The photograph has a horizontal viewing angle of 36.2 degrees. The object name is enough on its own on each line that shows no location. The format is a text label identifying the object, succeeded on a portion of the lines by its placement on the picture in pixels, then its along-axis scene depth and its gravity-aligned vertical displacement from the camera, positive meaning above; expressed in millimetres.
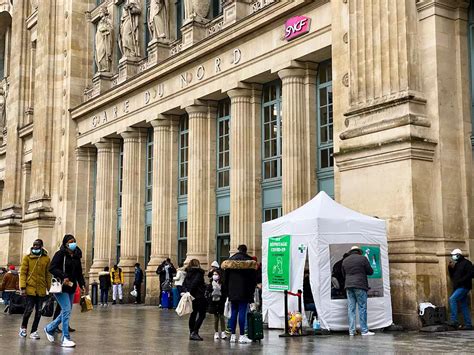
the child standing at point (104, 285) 27316 -949
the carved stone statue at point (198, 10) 24969 +8604
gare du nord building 14953 +4068
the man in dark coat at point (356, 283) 13023 -457
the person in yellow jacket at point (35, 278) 13148 -319
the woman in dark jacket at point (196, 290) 12859 -547
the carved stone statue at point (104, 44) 32469 +9669
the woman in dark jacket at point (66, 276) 12231 -274
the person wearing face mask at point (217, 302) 13086 -776
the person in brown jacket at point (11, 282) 22391 -652
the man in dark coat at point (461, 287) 13898 -583
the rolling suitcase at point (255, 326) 12180 -1129
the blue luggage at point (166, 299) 24062 -1313
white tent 13570 +45
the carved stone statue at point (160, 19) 27328 +9035
